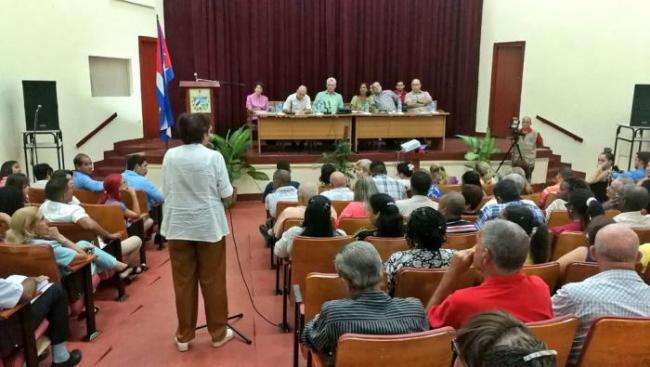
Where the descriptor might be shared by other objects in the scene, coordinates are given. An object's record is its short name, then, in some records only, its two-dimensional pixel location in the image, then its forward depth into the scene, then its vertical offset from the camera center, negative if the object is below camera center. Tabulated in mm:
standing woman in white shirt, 2736 -606
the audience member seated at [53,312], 2443 -1094
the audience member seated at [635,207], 3420 -652
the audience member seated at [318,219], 3068 -688
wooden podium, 6887 +135
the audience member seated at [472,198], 3986 -701
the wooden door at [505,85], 9641 +472
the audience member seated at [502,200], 3414 -636
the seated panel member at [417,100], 8422 +136
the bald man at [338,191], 4516 -753
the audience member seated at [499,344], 1013 -487
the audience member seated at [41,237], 2928 -795
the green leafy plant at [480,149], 8000 -642
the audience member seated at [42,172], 5020 -699
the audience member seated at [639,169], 5402 -631
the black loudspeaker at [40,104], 6348 -18
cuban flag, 6785 +316
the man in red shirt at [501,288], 1884 -677
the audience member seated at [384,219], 2975 -664
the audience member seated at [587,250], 2684 -756
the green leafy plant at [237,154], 7316 -716
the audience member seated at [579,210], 3291 -656
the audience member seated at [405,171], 5387 -671
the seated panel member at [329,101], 8344 +99
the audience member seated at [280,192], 4641 -794
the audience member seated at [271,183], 5306 -828
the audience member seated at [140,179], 4938 -737
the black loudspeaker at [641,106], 7229 +78
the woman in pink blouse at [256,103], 8695 +47
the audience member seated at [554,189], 4690 -790
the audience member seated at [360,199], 3784 -719
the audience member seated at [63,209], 3639 -773
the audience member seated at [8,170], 4887 -655
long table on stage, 7672 -300
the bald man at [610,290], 1993 -715
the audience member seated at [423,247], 2451 -687
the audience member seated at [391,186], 4783 -745
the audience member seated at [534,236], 2684 -675
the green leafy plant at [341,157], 7523 -745
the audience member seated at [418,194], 3807 -657
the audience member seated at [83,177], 4910 -719
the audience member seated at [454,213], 3061 -645
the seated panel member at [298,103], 8000 +55
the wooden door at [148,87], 9016 +313
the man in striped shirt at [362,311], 1824 -750
